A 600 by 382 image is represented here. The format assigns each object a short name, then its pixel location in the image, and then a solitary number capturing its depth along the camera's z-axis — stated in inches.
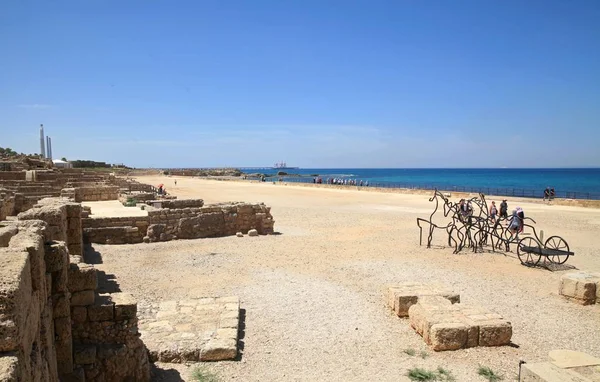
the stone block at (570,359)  222.1
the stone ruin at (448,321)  269.3
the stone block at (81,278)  213.9
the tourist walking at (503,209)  754.8
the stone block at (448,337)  267.6
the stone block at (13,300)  105.2
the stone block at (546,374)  187.2
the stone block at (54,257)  188.9
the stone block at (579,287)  361.4
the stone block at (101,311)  216.5
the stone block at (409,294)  327.9
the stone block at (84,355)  207.6
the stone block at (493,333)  273.7
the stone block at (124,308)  218.8
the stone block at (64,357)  193.2
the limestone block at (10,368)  93.7
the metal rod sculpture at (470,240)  568.7
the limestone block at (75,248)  446.6
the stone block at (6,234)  210.1
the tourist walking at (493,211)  695.7
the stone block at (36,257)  152.0
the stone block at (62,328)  193.6
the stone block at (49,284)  183.7
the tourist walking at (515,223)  600.1
